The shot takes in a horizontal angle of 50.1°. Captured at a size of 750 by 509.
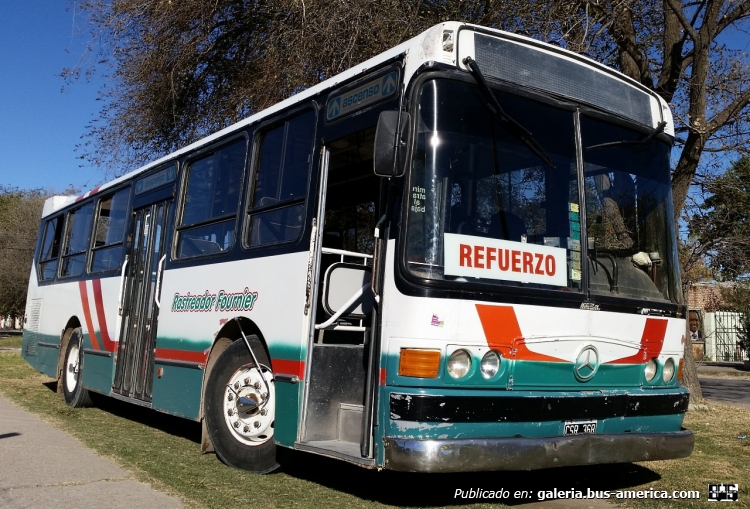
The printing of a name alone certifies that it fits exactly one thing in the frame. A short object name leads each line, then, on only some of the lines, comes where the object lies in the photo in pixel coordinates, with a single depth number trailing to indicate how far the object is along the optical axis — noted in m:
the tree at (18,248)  45.34
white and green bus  4.99
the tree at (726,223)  12.37
